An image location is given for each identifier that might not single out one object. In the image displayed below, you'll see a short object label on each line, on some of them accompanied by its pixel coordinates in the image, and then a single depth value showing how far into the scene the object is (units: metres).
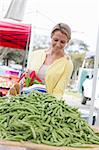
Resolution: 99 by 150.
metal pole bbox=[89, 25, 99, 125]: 4.47
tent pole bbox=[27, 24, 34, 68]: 5.97
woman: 3.36
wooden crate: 2.03
